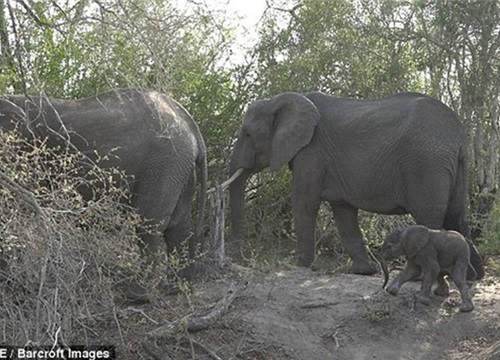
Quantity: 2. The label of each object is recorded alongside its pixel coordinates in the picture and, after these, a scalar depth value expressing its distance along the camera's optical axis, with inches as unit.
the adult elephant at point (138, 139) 387.9
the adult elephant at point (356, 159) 446.0
